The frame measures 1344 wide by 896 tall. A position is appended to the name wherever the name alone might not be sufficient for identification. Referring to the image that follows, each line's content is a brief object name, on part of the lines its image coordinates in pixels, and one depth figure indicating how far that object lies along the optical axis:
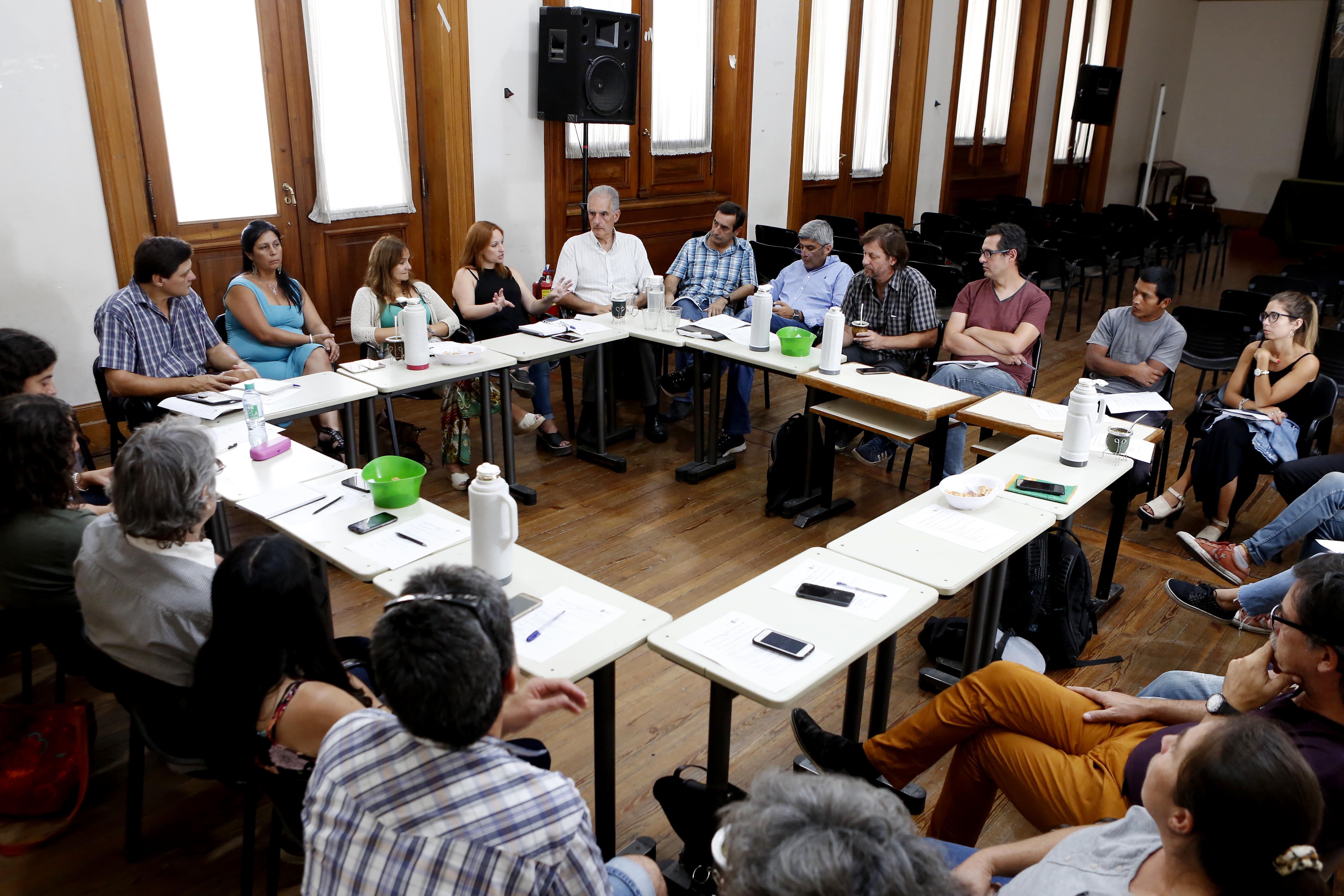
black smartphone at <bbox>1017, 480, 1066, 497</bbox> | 2.90
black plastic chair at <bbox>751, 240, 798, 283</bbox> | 6.24
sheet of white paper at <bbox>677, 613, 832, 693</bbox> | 1.98
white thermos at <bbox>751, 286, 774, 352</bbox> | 4.33
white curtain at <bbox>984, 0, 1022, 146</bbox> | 10.41
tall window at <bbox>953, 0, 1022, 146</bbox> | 9.99
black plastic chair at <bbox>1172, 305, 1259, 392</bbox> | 5.02
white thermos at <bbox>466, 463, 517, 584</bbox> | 2.22
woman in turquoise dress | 4.35
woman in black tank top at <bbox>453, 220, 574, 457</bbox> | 4.88
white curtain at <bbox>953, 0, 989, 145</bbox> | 9.89
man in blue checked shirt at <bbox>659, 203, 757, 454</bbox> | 5.43
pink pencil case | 3.03
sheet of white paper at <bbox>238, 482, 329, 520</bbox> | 2.68
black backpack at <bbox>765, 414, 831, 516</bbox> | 4.29
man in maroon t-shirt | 4.38
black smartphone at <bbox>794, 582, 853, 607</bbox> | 2.26
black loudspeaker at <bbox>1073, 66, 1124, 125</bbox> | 11.26
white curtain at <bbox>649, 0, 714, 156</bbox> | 7.12
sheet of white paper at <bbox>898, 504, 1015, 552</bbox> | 2.60
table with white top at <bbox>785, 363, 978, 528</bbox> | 3.81
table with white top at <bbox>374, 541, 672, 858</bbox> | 2.04
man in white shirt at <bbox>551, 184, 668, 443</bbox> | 5.21
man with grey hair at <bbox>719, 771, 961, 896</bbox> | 1.06
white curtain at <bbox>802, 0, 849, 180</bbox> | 8.18
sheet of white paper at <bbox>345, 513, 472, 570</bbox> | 2.43
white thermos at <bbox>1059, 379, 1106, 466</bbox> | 3.06
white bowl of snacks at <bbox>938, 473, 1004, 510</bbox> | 2.78
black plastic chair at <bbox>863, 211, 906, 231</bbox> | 8.19
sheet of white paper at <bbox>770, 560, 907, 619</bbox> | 2.25
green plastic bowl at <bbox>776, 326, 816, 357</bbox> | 4.28
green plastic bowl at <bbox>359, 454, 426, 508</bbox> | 2.67
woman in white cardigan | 4.48
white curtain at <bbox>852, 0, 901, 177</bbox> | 8.77
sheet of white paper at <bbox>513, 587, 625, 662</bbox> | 2.07
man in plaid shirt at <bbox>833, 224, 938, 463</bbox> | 4.54
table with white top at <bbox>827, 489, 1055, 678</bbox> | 2.44
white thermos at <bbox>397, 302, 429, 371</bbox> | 3.96
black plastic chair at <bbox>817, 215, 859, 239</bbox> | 7.59
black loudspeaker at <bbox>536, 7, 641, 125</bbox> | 5.93
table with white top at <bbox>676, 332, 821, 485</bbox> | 4.27
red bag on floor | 2.44
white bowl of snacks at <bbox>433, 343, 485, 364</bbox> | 4.16
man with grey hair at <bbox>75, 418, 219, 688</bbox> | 1.99
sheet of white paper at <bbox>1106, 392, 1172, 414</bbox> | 3.79
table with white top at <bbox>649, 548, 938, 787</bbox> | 1.98
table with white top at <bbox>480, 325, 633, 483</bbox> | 4.38
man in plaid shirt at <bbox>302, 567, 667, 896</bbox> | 1.31
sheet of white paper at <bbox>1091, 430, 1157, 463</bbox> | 3.25
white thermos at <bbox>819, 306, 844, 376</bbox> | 4.02
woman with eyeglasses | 4.03
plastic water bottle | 3.11
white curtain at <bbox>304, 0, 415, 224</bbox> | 5.39
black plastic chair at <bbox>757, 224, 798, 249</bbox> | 6.81
